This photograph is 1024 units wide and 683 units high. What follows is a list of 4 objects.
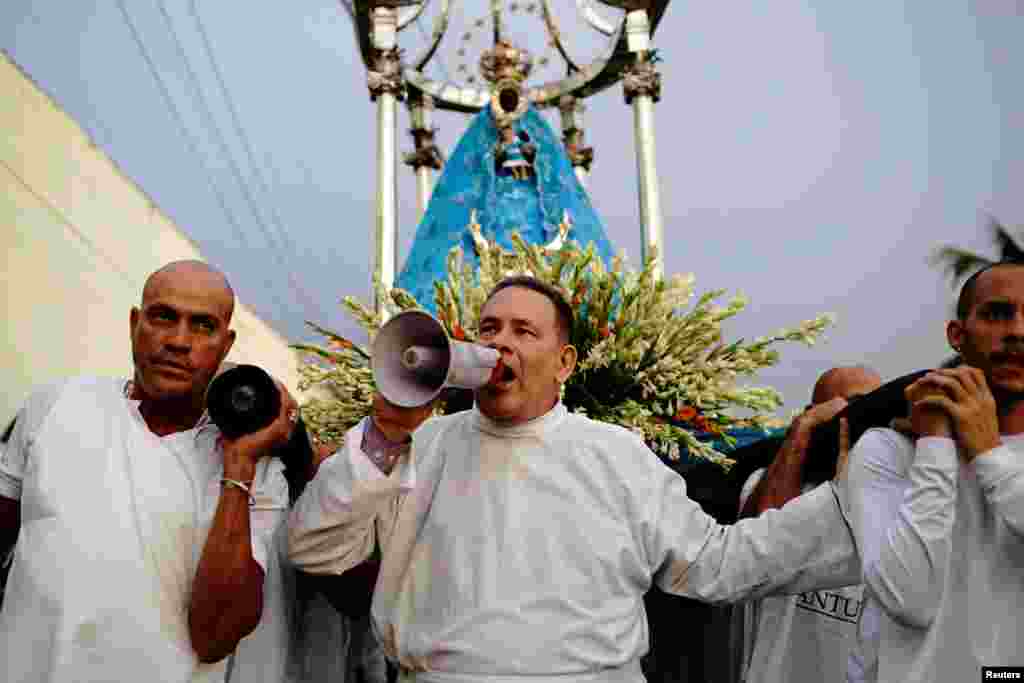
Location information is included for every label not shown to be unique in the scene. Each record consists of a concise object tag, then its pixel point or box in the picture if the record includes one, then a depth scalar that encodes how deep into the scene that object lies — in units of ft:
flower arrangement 11.57
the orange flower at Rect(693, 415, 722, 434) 11.68
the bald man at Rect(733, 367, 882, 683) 9.12
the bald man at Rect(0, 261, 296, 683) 6.89
